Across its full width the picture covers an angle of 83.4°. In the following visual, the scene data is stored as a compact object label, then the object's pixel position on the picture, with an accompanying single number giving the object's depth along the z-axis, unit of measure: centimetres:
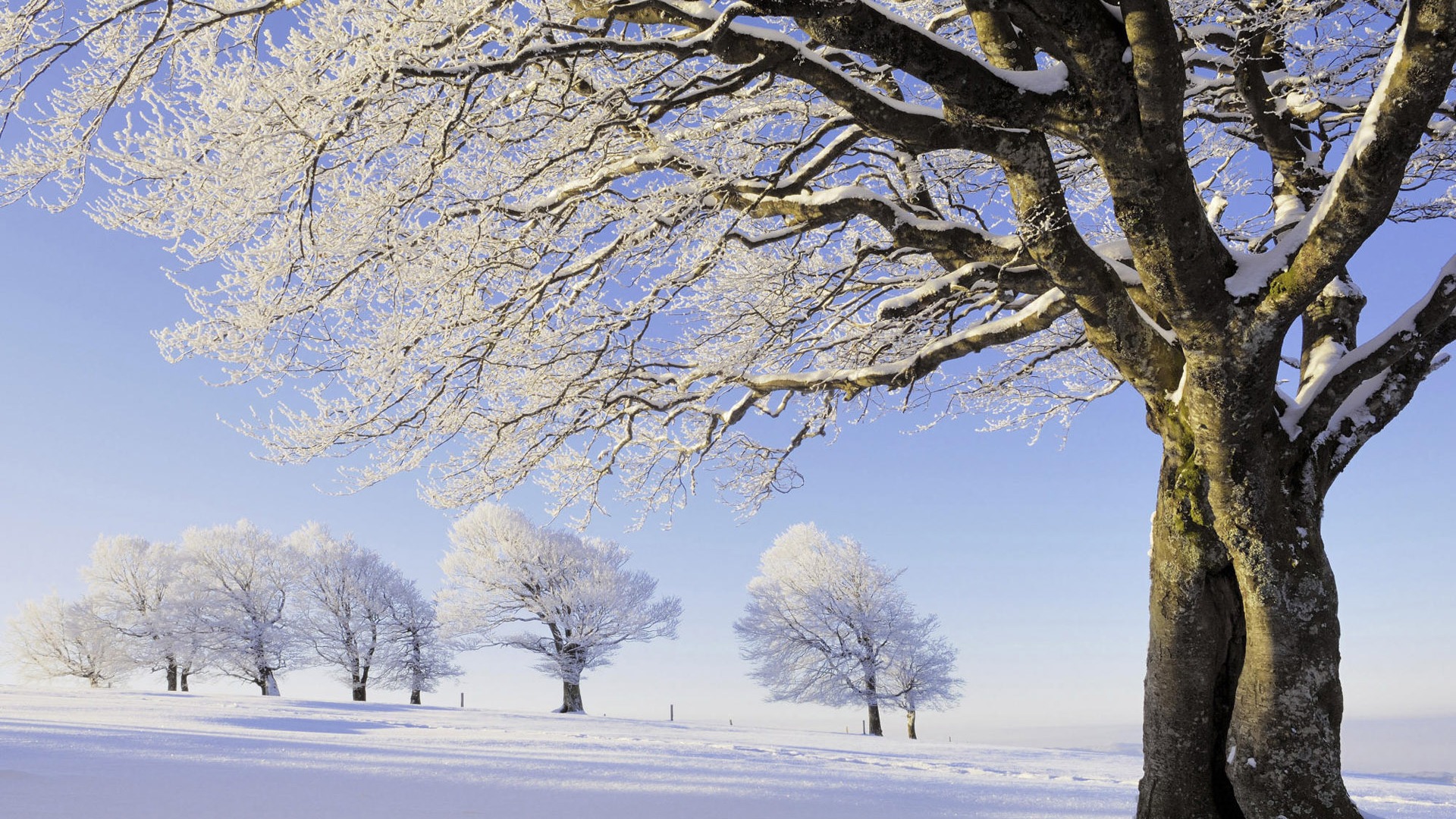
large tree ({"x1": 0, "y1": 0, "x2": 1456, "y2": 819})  409
